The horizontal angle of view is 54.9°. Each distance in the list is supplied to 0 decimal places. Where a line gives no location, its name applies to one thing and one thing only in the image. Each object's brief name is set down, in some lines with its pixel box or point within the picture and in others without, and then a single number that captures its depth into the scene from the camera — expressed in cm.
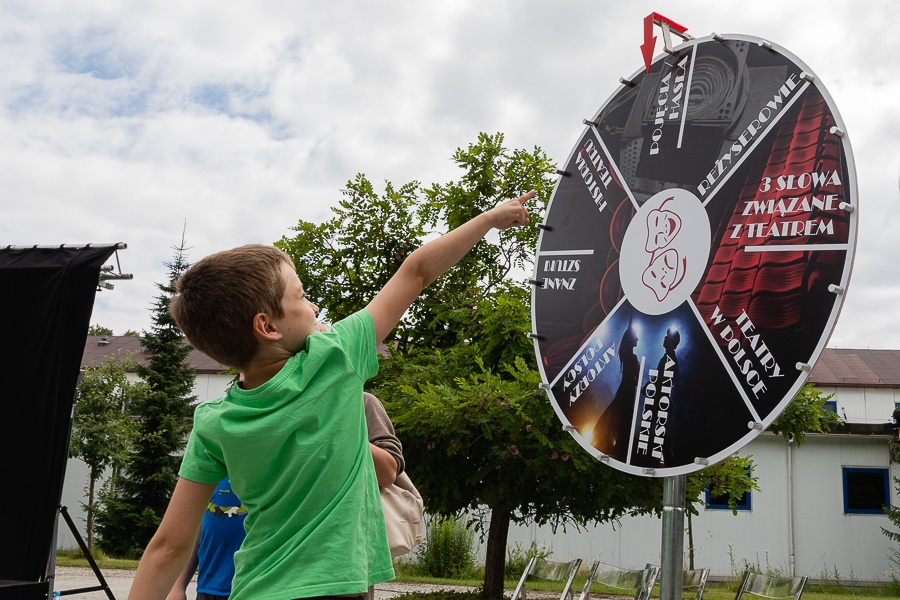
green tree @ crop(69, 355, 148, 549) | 2100
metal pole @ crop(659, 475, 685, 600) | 344
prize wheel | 319
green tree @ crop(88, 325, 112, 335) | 4371
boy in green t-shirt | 159
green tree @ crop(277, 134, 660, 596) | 745
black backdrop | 560
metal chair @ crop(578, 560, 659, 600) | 827
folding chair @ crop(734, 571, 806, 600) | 835
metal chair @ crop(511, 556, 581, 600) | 822
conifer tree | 2275
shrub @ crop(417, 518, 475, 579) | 1695
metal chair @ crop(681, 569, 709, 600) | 862
